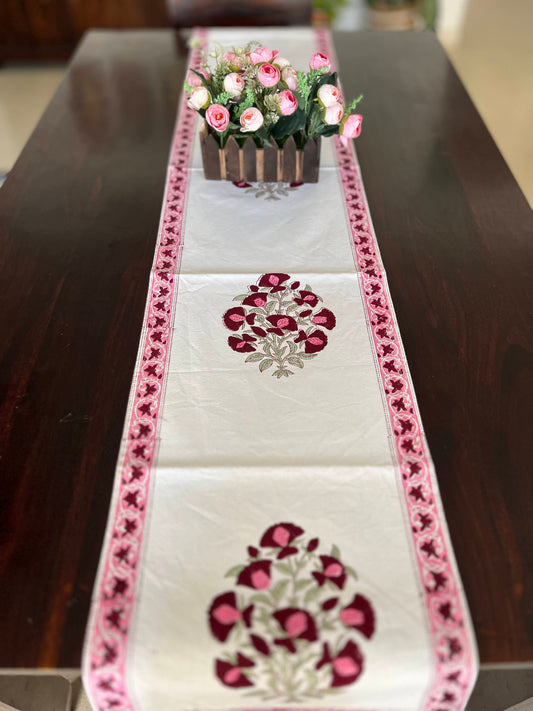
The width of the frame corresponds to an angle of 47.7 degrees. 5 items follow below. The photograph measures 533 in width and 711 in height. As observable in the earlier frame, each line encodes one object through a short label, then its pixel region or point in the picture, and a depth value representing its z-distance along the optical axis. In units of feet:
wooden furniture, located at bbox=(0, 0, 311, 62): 11.16
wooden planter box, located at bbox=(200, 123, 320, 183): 4.39
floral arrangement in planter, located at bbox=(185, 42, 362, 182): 4.08
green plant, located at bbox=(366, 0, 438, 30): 11.66
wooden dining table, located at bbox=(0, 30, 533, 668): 2.65
